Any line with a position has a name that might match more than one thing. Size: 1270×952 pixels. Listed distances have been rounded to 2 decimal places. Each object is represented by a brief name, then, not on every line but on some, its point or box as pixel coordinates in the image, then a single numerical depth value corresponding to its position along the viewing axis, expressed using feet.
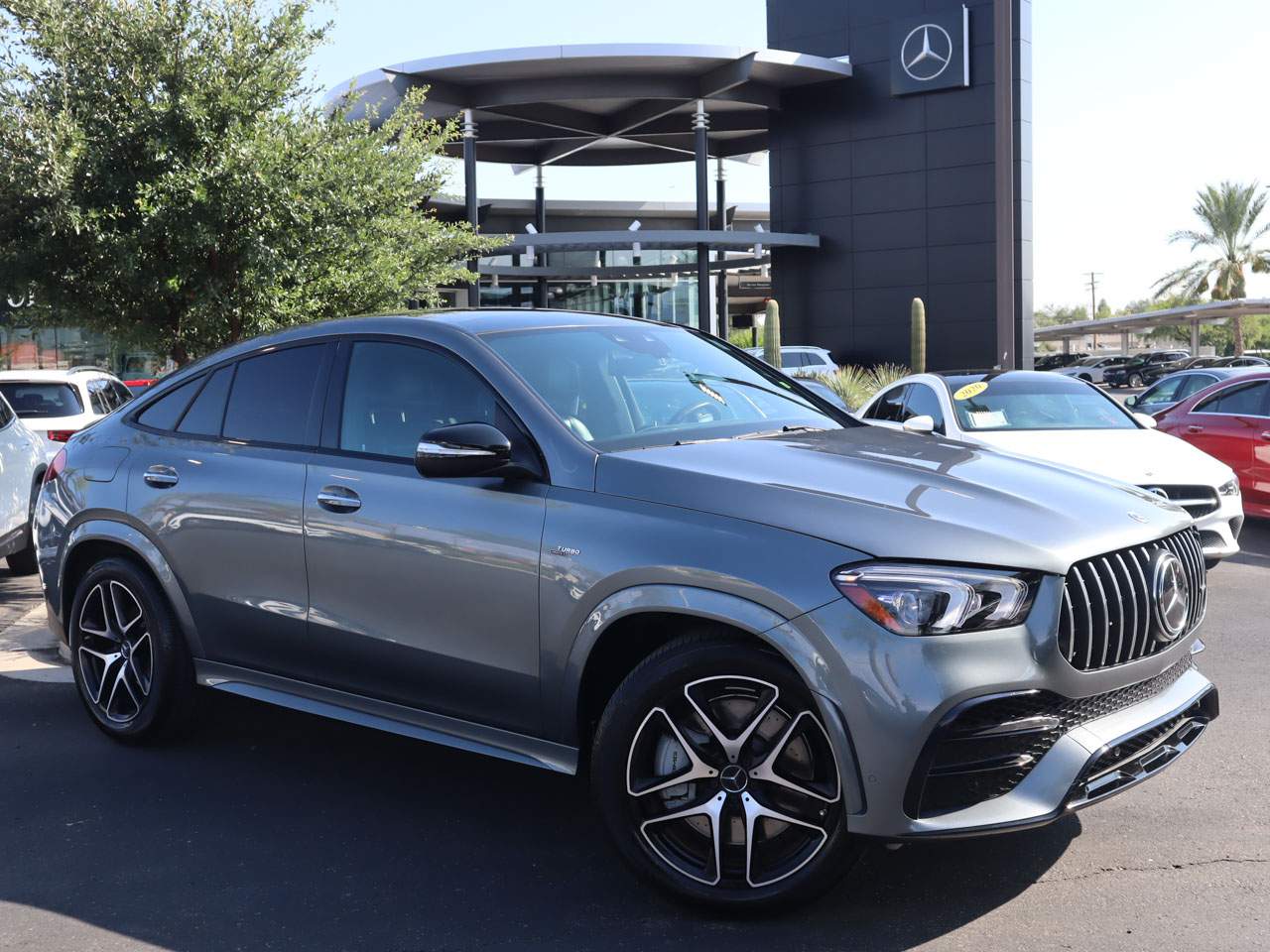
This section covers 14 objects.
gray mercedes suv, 10.68
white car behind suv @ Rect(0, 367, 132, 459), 36.65
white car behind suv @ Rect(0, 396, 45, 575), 28.96
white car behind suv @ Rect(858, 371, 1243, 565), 27.66
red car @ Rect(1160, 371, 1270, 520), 35.76
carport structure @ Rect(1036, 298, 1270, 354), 144.36
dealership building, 118.21
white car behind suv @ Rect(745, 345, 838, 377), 98.53
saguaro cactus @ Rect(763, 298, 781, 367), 92.68
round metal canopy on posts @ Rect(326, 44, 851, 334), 113.60
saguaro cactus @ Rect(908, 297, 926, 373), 100.78
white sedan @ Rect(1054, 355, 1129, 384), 169.68
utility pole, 432.25
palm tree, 183.52
